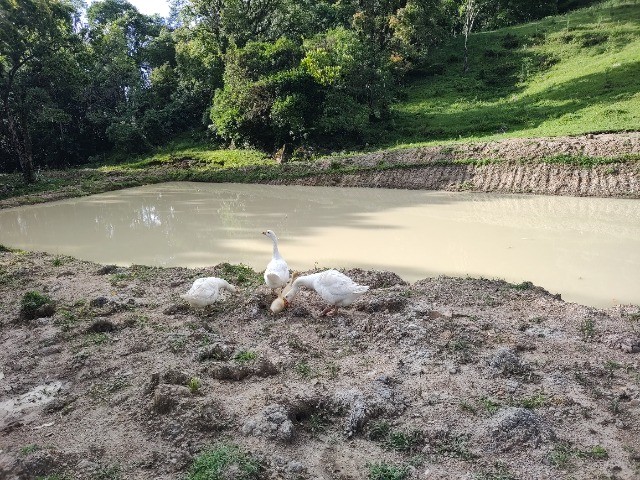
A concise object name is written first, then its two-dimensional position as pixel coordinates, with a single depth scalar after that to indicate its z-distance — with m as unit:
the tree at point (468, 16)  31.03
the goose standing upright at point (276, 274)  6.96
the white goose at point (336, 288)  6.49
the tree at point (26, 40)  19.12
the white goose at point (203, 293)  6.74
